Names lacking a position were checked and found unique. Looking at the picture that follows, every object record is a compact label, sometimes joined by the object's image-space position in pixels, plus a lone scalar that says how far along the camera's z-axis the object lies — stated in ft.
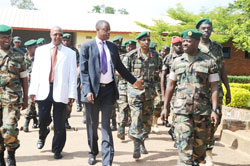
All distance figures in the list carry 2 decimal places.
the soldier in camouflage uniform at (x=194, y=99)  13.93
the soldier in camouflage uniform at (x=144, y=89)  19.05
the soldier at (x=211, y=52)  17.26
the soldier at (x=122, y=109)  23.27
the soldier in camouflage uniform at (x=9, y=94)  15.44
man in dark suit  16.24
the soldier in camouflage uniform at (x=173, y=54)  22.44
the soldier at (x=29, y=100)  26.22
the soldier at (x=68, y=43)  26.71
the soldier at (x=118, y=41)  30.50
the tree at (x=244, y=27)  28.37
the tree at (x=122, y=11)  319.25
